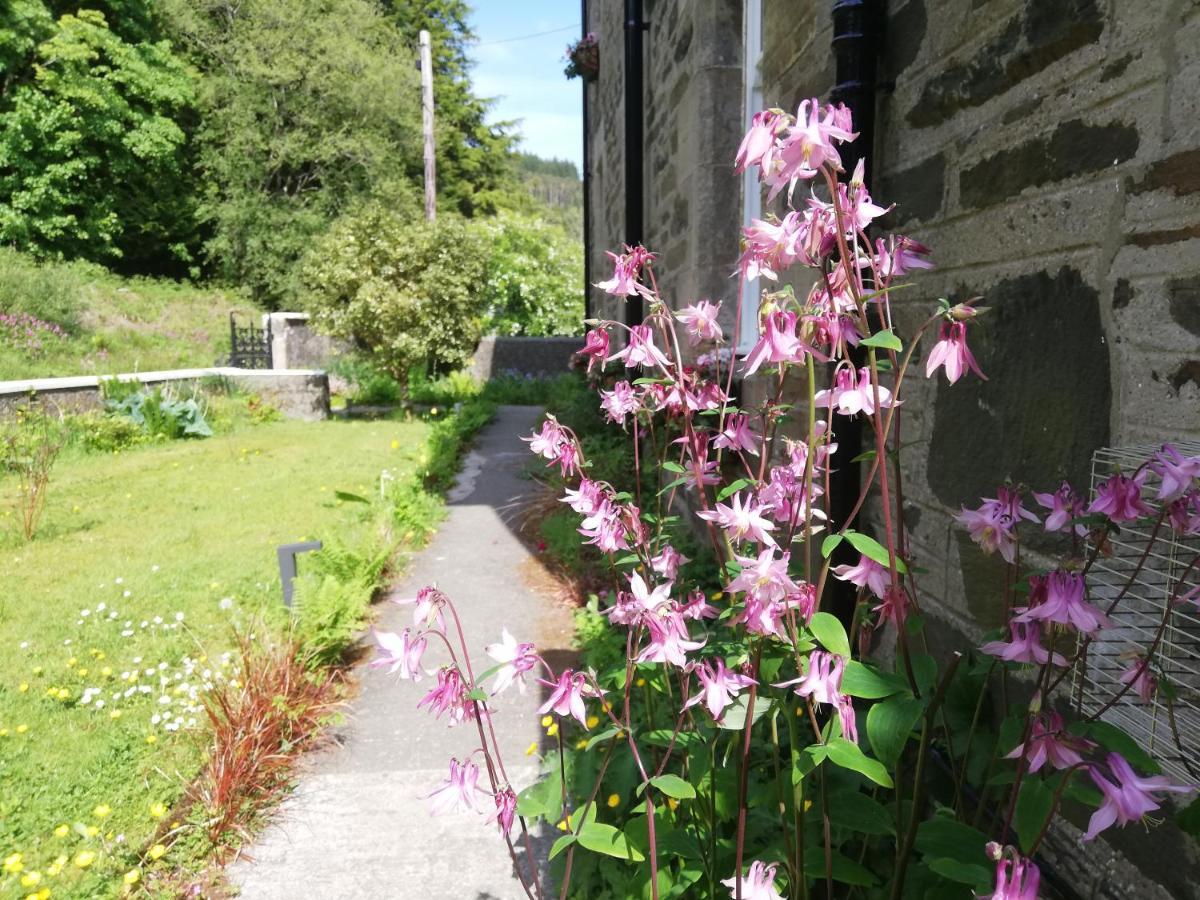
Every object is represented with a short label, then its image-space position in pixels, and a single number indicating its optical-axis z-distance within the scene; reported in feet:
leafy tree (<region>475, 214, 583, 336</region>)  60.44
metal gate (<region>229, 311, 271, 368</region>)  46.39
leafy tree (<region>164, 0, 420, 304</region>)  67.72
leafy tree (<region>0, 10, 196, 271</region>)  57.31
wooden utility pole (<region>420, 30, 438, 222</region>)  51.90
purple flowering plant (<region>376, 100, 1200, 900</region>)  3.43
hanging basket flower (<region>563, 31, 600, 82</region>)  28.12
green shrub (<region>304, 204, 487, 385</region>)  35.78
